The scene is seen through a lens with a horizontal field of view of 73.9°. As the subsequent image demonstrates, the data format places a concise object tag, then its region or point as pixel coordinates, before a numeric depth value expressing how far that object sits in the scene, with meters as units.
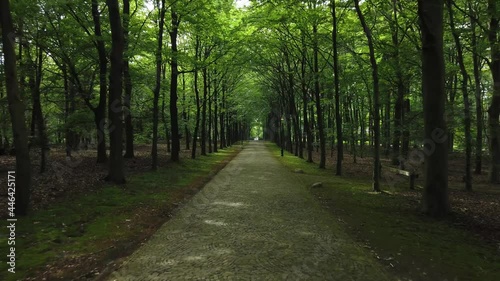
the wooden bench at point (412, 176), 14.30
